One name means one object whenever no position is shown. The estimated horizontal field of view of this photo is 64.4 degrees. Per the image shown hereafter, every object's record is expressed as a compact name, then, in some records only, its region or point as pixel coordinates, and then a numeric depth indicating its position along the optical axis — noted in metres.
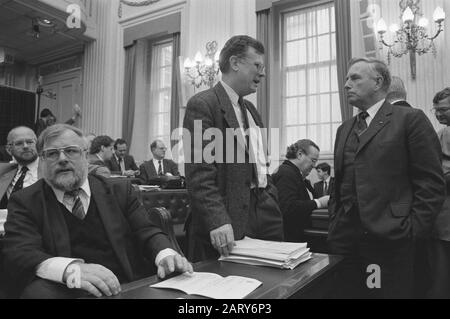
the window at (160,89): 7.99
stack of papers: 1.12
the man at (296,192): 2.41
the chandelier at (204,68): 6.20
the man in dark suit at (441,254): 1.60
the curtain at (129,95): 7.96
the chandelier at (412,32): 4.46
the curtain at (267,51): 6.03
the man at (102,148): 5.01
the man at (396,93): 1.96
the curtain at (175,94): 7.17
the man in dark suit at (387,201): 1.45
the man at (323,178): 5.21
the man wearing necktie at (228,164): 1.36
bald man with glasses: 2.91
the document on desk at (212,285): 0.89
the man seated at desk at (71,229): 1.14
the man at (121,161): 5.62
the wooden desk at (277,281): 0.91
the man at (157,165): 5.70
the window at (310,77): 5.92
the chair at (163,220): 1.57
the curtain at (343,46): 5.37
